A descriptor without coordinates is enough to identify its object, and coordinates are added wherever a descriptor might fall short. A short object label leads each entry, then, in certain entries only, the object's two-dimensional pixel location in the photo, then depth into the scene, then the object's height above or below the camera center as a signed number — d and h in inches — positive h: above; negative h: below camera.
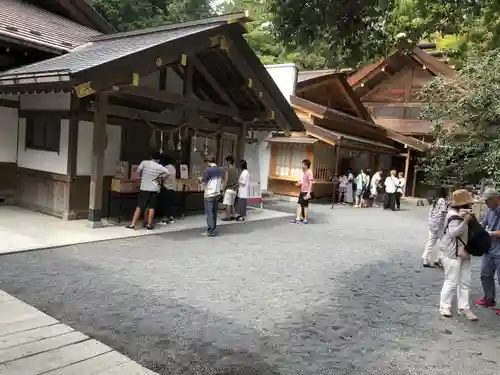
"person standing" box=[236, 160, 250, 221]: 442.0 -29.9
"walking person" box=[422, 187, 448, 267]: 299.9 -32.6
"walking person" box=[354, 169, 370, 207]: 682.8 -24.2
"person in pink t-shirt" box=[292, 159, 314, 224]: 459.5 -30.4
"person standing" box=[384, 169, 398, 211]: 660.1 -27.9
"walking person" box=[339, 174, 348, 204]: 717.3 -30.9
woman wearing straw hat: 201.6 -36.3
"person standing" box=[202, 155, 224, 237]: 347.9 -25.9
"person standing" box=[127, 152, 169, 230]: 343.0 -26.3
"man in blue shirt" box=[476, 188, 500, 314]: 212.4 -34.1
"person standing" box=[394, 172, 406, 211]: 665.6 -27.2
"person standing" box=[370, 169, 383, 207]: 695.1 -20.0
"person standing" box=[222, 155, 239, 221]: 418.0 -24.9
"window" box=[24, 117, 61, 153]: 370.0 +9.7
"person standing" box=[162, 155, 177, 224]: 382.3 -31.5
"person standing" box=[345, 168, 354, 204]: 716.0 -33.2
